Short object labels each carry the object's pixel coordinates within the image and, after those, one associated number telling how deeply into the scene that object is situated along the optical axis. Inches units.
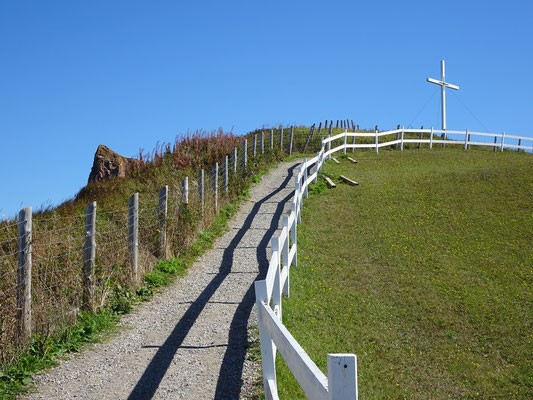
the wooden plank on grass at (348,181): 930.9
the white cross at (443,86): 2167.8
